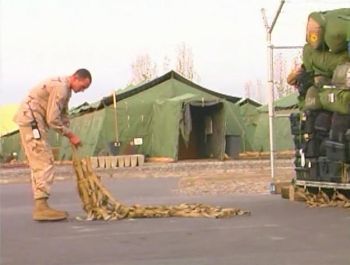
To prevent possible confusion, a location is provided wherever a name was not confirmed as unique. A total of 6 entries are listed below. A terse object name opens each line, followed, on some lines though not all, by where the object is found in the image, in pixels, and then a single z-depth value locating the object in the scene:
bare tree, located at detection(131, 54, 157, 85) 69.69
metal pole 12.21
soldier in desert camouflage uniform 8.95
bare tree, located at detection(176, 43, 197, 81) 72.00
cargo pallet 9.89
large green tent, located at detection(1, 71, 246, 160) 31.23
